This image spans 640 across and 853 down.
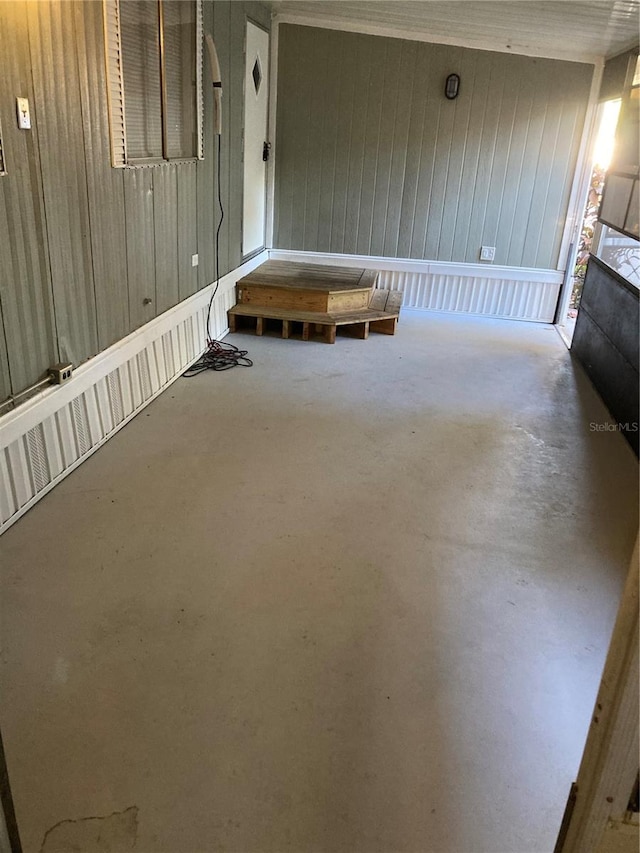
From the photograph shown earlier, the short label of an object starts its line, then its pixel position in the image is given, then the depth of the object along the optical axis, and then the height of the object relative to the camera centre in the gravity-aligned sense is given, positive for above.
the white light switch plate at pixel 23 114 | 2.50 +0.09
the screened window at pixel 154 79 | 3.26 +0.36
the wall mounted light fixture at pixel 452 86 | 6.04 +0.68
